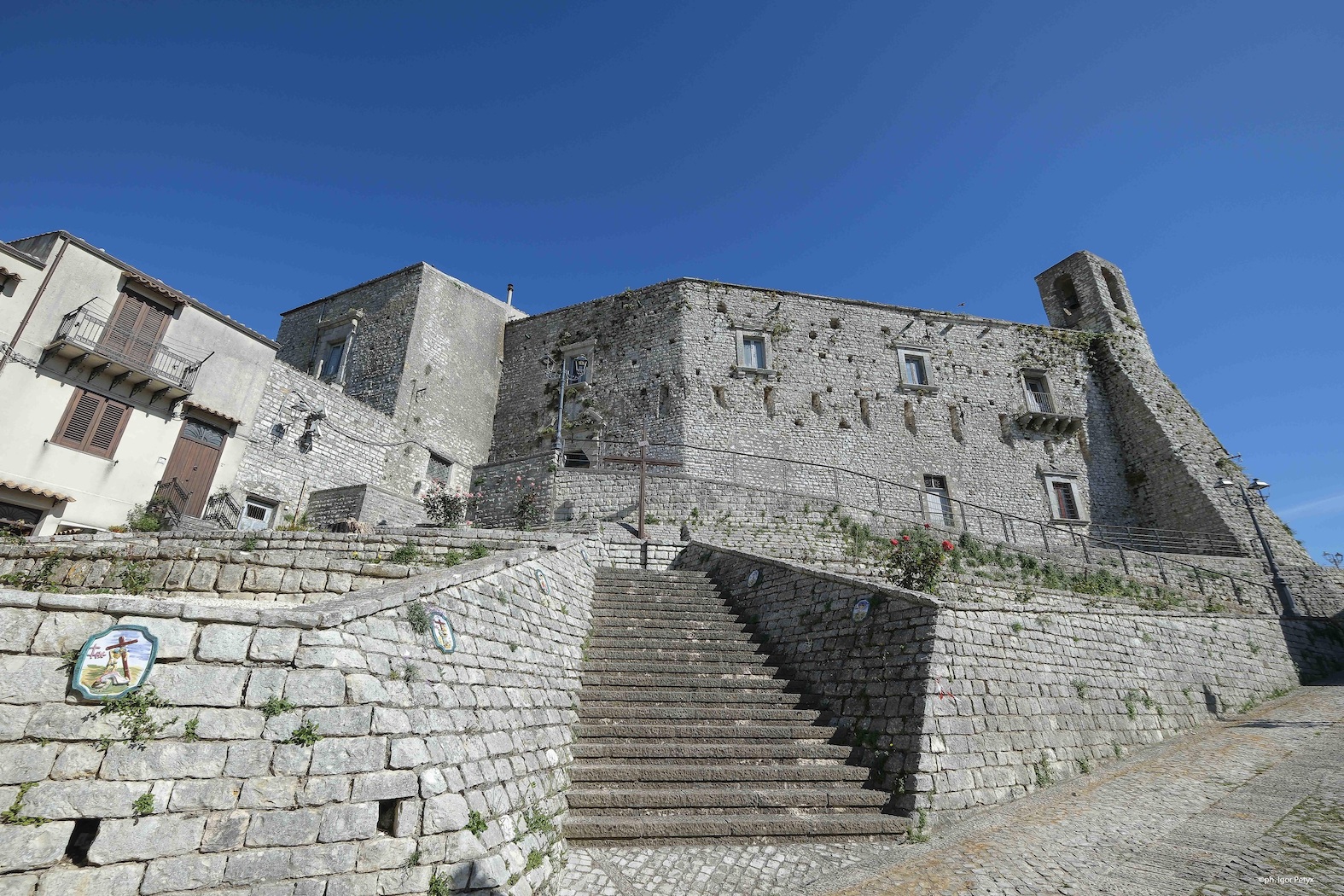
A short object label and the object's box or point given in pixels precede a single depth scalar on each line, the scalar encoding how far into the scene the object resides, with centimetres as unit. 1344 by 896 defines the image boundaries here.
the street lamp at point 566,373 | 2165
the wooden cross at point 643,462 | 1426
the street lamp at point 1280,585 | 1578
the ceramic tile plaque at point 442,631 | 528
